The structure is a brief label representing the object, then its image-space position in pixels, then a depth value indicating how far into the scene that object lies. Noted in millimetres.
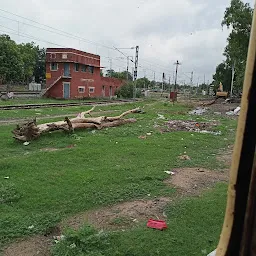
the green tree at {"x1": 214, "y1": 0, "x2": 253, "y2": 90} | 26578
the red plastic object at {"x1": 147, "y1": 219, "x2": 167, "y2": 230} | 4281
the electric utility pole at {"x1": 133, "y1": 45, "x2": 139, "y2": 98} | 38038
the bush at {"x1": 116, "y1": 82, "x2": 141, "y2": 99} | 46688
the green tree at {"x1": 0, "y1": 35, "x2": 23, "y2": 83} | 39750
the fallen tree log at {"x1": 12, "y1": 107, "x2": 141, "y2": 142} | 10023
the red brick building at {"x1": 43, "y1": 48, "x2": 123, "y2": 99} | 37188
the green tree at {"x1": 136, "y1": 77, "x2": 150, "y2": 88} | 82250
